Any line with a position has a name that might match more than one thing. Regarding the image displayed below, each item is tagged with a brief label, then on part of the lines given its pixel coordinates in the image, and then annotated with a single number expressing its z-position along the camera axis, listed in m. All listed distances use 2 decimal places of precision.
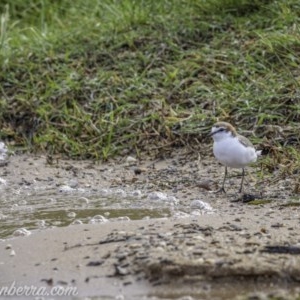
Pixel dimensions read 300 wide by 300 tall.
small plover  12.83
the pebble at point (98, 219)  11.27
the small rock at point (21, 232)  10.83
